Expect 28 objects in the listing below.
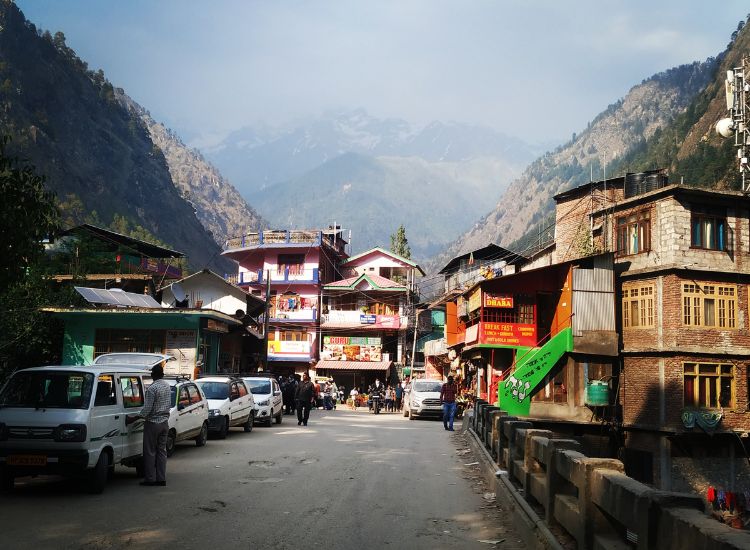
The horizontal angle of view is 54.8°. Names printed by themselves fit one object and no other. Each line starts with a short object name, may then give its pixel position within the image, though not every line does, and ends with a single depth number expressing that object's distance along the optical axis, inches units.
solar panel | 1247.5
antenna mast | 1314.0
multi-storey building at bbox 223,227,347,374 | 2193.7
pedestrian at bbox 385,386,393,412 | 1642.5
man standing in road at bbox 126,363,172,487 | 443.5
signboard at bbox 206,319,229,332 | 1365.7
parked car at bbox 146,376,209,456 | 587.0
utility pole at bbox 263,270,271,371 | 1548.1
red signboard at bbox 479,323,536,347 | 1285.7
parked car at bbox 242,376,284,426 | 951.0
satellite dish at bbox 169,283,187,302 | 1473.4
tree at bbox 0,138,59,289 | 439.5
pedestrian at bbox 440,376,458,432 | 1030.4
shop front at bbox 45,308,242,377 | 1332.4
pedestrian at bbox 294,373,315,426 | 983.0
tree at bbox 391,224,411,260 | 2974.9
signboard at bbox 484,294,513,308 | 1289.4
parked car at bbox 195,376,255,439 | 760.3
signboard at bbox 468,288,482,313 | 1309.9
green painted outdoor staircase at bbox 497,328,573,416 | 1205.1
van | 397.7
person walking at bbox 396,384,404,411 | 1662.2
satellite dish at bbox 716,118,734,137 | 1311.0
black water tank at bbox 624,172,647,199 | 1352.1
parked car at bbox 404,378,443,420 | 1277.3
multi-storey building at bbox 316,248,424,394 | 2118.6
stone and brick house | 1145.4
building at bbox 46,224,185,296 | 1638.8
